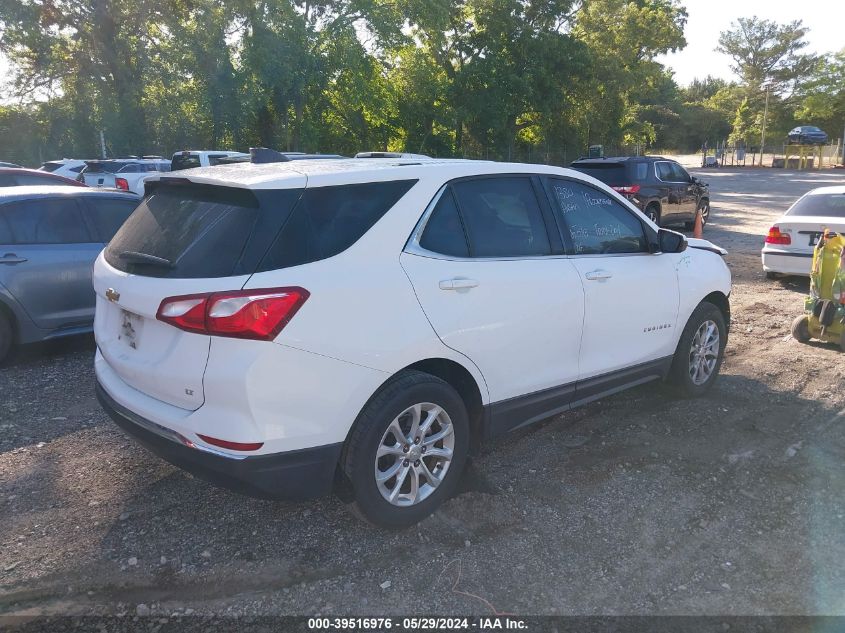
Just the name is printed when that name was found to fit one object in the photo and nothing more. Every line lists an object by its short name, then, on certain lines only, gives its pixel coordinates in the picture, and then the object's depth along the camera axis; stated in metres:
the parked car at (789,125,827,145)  47.34
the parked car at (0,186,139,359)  5.95
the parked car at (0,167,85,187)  11.55
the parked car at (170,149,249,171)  16.44
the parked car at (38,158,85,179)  20.28
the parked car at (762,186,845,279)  8.97
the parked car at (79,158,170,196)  16.95
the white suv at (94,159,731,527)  2.91
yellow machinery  6.54
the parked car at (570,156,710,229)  14.78
